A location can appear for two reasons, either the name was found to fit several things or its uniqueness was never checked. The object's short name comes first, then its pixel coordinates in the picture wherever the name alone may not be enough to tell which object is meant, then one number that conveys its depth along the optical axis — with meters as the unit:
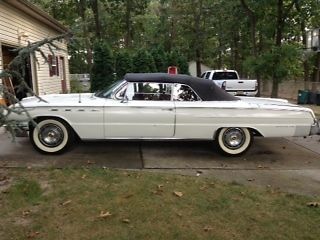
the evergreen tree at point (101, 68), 12.01
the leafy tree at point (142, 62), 12.64
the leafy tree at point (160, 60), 13.39
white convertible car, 4.94
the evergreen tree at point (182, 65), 13.57
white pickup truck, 13.71
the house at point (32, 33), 8.45
